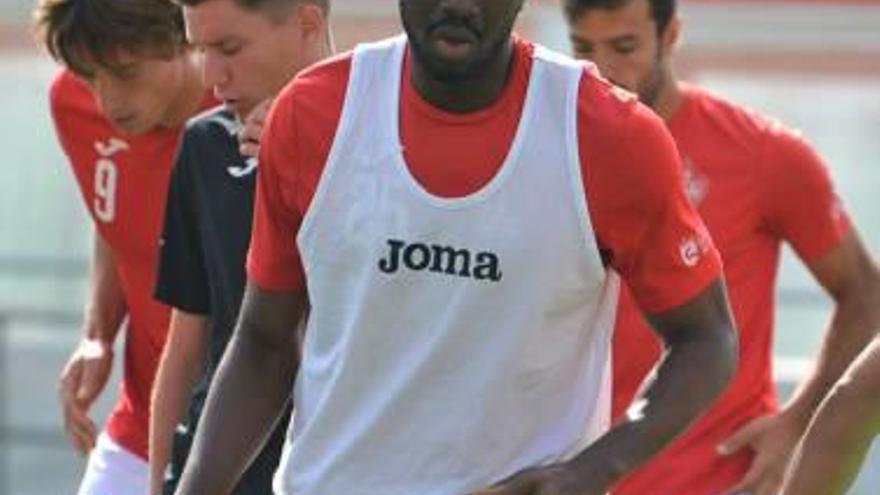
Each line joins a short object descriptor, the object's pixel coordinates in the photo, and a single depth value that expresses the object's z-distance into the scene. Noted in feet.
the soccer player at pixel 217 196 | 35.99
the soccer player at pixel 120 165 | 40.65
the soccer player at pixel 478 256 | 30.50
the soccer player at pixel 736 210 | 42.45
